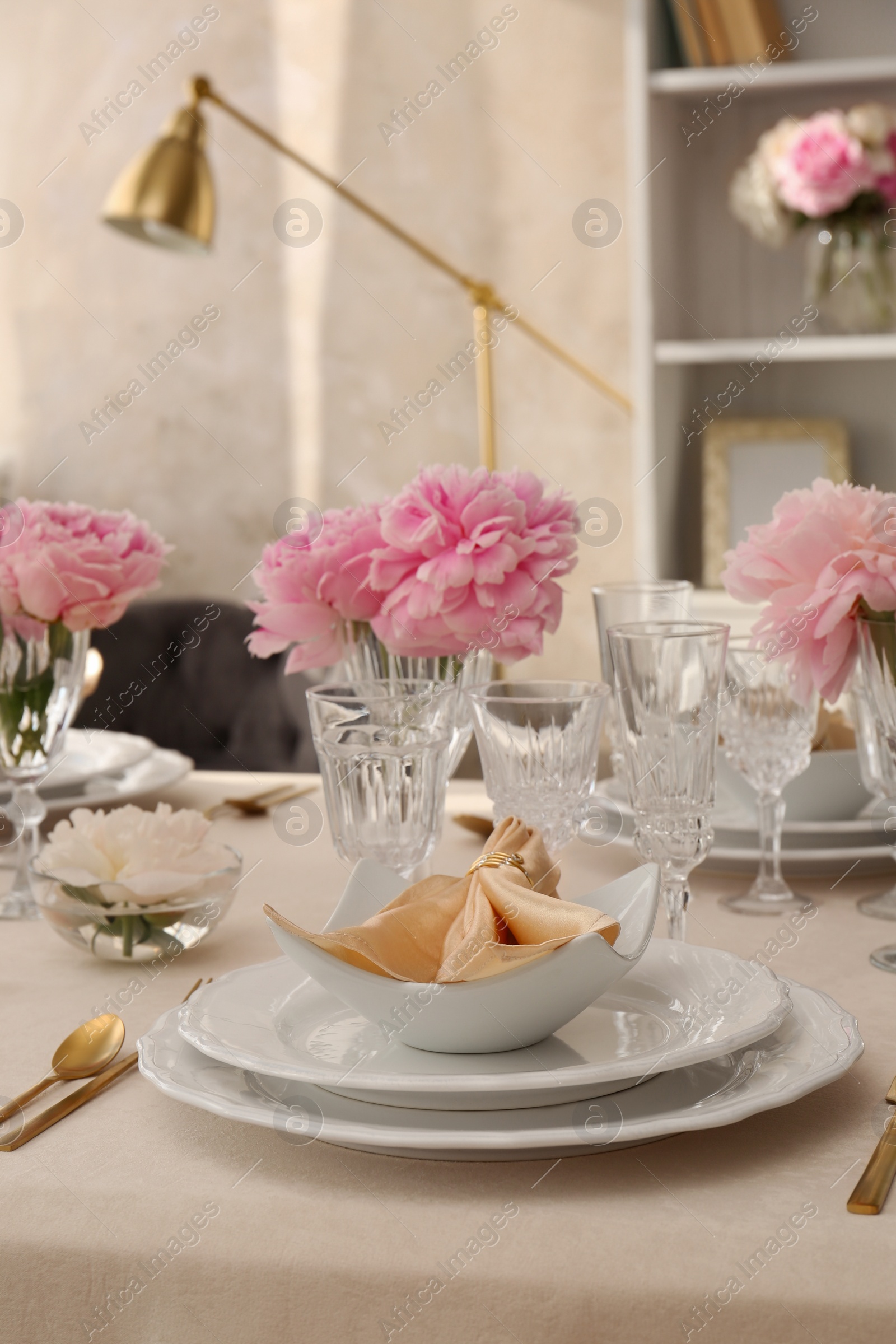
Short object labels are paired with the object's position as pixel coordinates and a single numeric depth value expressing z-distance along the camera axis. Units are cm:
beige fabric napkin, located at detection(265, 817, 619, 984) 62
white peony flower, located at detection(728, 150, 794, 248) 244
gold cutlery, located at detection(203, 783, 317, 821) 133
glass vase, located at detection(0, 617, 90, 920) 105
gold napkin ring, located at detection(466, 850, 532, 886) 71
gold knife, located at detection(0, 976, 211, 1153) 62
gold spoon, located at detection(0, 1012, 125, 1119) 69
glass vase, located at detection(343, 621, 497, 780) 99
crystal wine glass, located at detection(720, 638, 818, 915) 99
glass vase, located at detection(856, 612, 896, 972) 82
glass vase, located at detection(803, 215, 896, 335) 243
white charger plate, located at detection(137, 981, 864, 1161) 56
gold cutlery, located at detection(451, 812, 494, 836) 121
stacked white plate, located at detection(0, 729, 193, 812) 133
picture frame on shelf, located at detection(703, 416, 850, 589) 255
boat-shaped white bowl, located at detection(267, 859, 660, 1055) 59
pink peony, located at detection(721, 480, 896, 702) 84
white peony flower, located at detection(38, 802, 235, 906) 87
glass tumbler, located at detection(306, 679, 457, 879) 82
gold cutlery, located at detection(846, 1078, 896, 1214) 54
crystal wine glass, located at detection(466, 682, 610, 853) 83
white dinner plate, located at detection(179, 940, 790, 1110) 58
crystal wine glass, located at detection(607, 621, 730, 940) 77
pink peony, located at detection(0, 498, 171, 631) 102
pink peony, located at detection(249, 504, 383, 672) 96
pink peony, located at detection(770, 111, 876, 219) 234
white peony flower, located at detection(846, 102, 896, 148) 237
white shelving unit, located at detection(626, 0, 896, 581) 239
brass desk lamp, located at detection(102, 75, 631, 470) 198
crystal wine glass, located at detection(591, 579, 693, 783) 108
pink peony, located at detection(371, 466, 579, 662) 91
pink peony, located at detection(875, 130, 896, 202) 239
